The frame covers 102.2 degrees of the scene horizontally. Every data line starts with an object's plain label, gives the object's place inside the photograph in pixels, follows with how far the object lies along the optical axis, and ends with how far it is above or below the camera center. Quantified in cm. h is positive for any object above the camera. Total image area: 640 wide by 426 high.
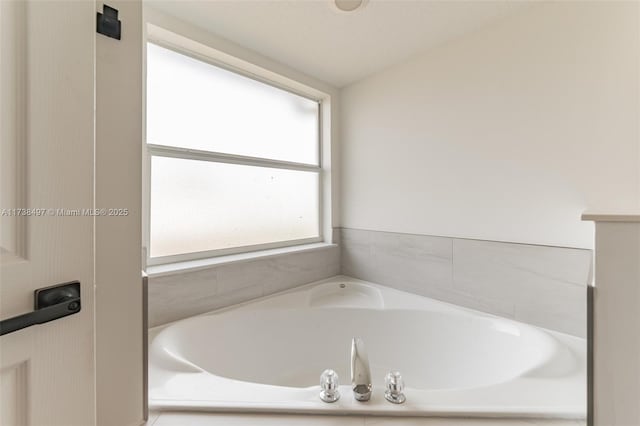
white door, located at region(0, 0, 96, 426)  45 +2
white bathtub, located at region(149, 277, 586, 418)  79 -61
